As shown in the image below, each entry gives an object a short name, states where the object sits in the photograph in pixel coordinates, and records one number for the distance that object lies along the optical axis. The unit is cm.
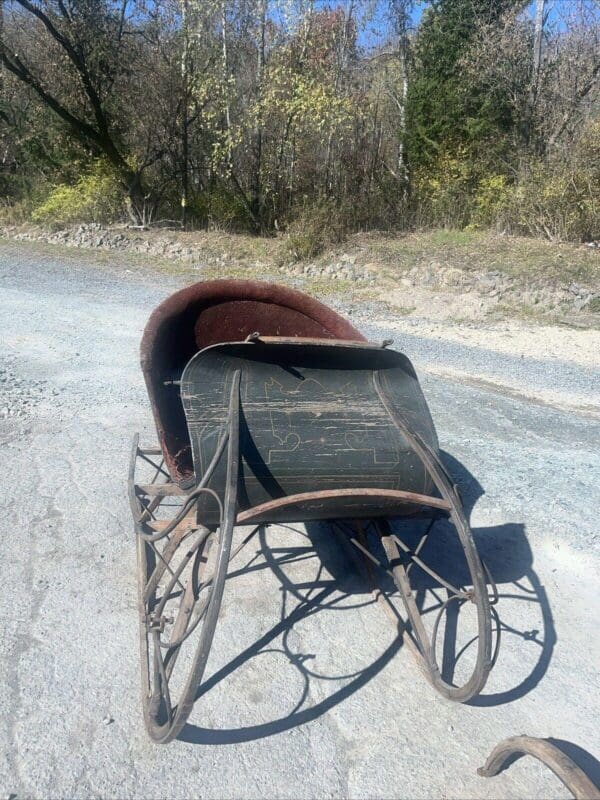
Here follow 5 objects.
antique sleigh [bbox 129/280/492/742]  268
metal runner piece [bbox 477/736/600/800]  186
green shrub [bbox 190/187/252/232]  1902
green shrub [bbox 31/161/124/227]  1812
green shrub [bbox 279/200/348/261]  1479
